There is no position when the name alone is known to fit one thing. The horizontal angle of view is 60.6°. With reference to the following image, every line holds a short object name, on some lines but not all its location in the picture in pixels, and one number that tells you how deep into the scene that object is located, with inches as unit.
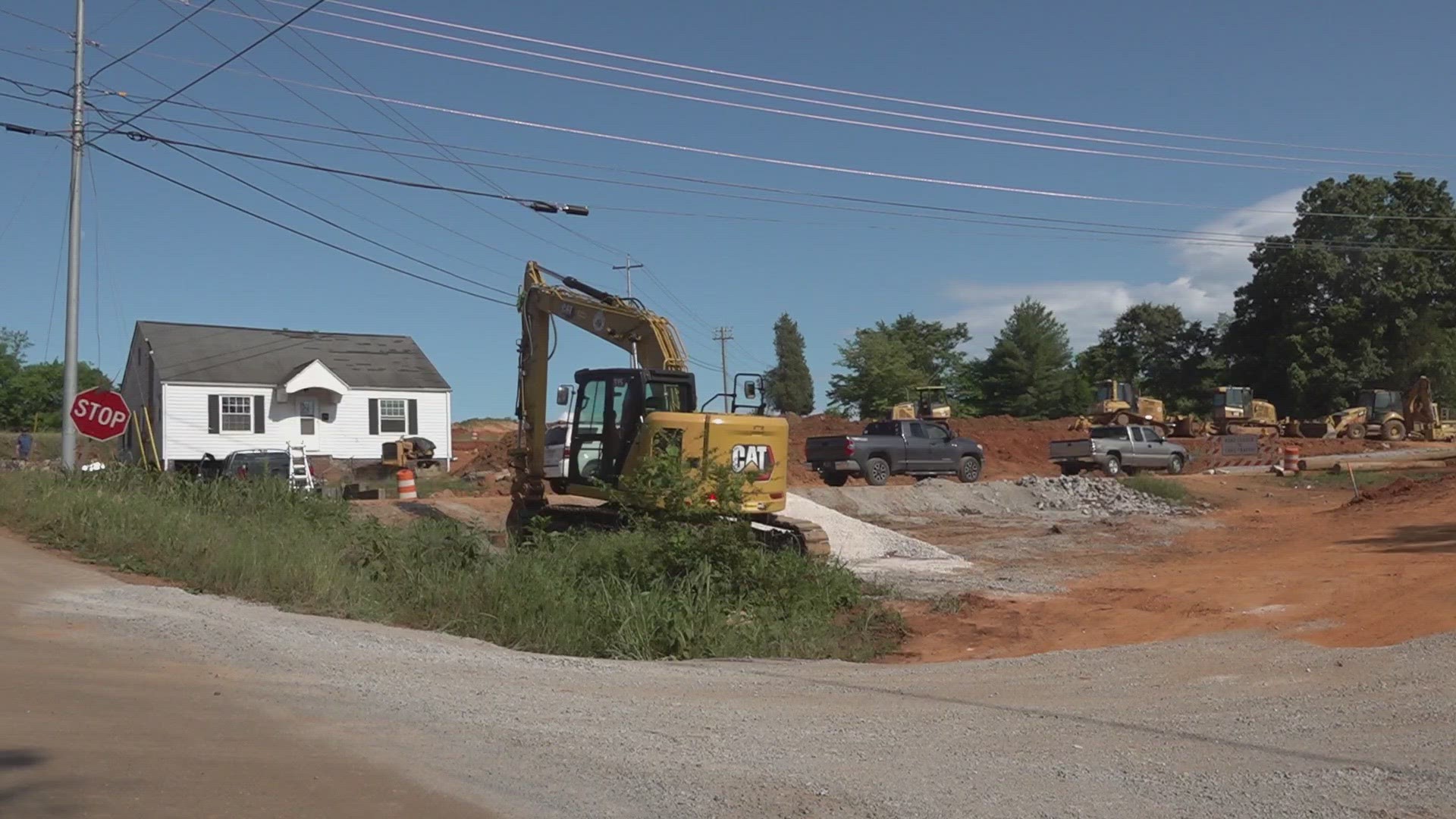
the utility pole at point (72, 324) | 864.9
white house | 1708.9
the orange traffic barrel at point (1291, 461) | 1576.0
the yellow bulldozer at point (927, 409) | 2074.3
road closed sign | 1838.1
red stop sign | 719.1
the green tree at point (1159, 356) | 3164.4
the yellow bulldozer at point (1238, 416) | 2237.9
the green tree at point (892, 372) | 3380.9
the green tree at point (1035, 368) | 3307.1
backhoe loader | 2311.8
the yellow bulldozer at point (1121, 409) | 2082.9
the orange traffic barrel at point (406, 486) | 1045.2
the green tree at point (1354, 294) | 2684.5
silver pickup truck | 1620.3
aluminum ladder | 1193.4
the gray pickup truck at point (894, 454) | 1374.3
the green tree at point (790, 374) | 3846.0
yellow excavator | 674.8
